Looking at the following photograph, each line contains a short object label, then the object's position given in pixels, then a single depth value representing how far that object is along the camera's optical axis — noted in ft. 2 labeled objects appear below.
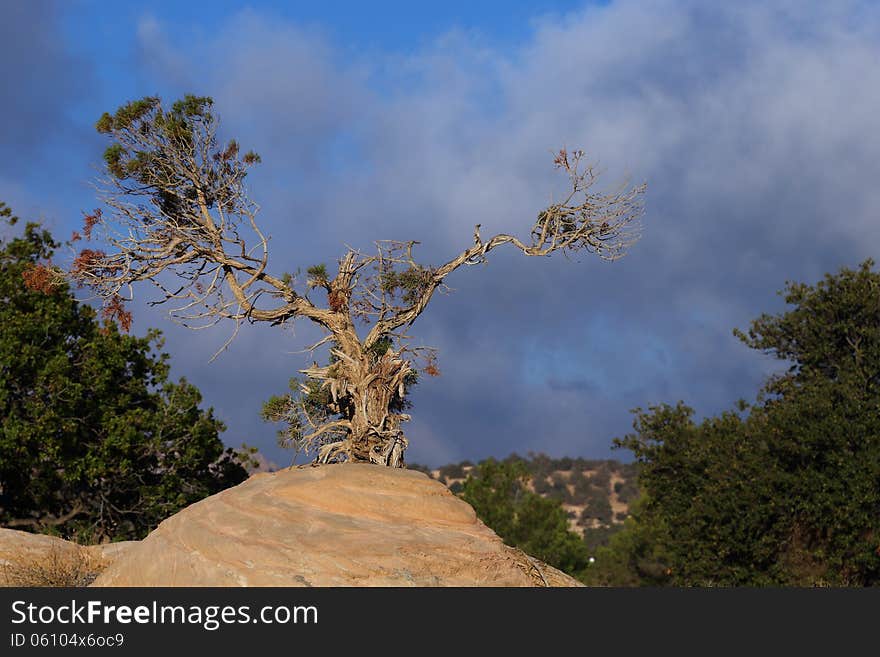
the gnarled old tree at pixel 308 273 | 65.72
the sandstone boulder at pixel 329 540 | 43.70
